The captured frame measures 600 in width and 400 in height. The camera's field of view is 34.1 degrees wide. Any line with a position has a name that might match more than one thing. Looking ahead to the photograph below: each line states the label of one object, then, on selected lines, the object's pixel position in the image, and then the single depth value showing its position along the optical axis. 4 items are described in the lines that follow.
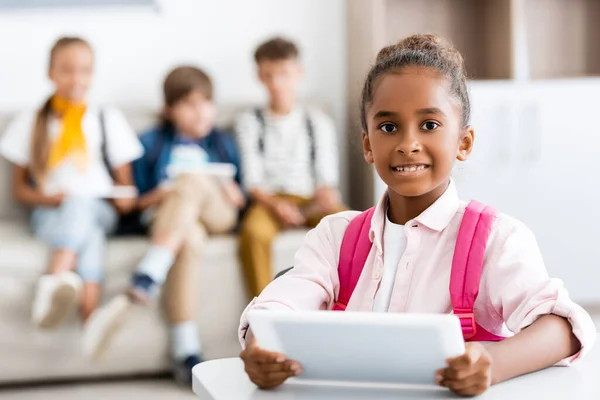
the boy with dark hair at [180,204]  3.03
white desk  1.00
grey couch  3.04
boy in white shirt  3.37
